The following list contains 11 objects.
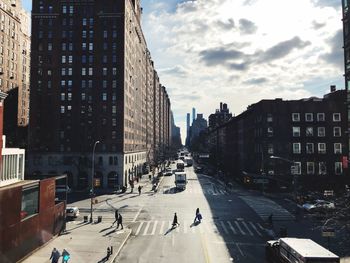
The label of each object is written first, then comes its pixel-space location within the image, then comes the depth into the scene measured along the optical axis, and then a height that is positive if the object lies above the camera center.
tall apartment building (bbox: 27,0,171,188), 79.00 +14.40
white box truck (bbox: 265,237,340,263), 20.53 -6.27
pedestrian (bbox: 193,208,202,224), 42.56 -7.85
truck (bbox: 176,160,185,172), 109.19 -4.29
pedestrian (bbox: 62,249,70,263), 25.27 -7.43
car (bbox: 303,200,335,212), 47.38 -7.66
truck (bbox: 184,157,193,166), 158.50 -4.43
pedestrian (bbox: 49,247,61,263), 25.06 -7.36
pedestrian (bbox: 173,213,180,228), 40.16 -7.99
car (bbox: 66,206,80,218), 43.87 -7.42
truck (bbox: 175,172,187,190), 74.31 -6.09
